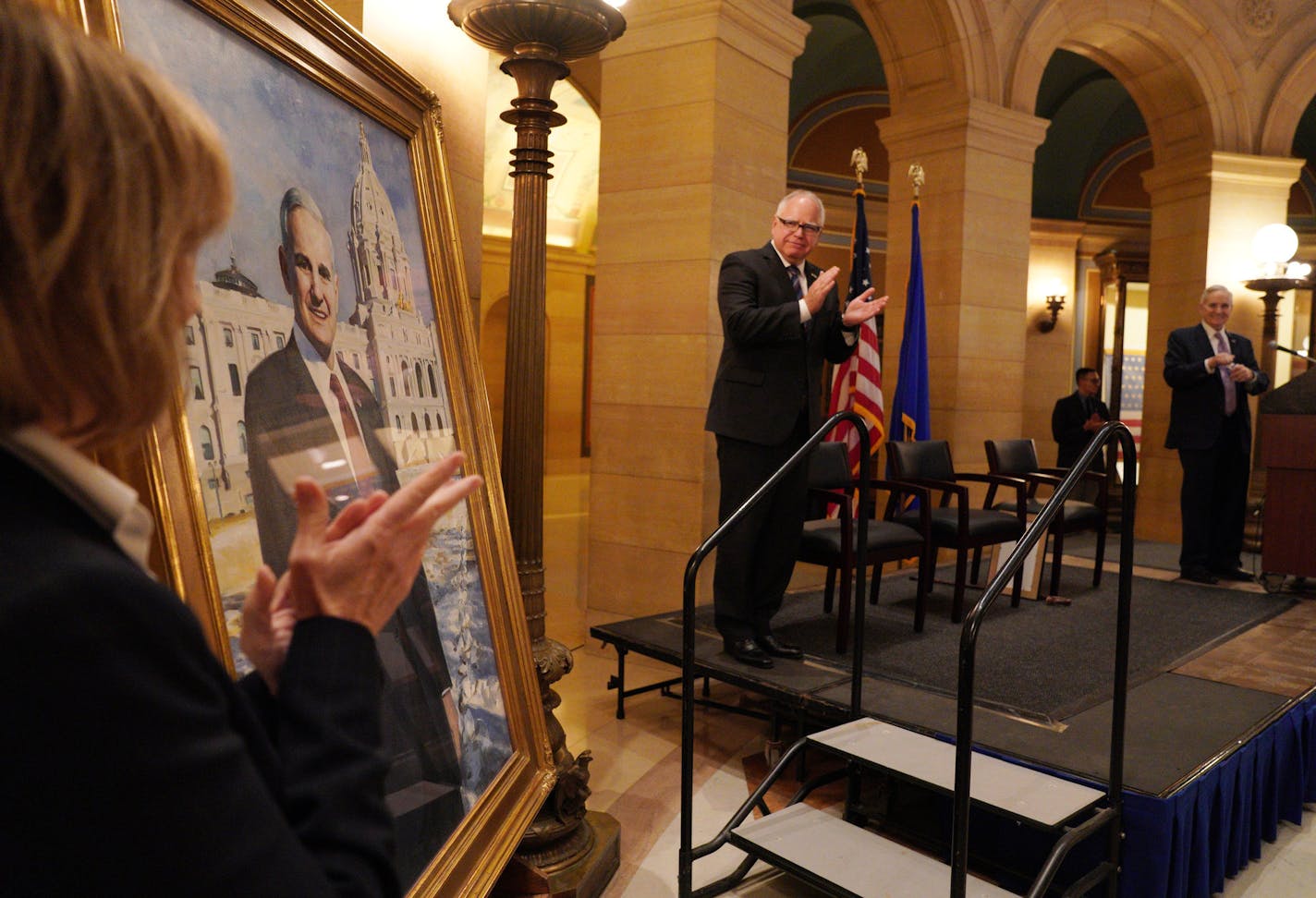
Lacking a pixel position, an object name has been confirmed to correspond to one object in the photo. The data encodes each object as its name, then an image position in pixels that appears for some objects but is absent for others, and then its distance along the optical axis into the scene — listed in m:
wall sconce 11.35
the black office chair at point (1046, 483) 4.52
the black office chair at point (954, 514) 3.99
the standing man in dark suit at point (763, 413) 3.22
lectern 4.95
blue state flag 5.65
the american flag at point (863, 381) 4.86
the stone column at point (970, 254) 6.39
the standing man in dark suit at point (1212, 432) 5.16
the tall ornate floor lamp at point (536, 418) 2.20
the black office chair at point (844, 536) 3.38
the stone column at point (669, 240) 4.55
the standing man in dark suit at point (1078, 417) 8.16
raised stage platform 2.42
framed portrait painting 1.12
